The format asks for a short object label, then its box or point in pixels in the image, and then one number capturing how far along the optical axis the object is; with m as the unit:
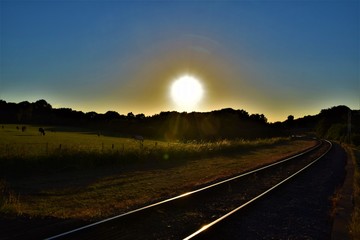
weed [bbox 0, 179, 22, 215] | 10.32
